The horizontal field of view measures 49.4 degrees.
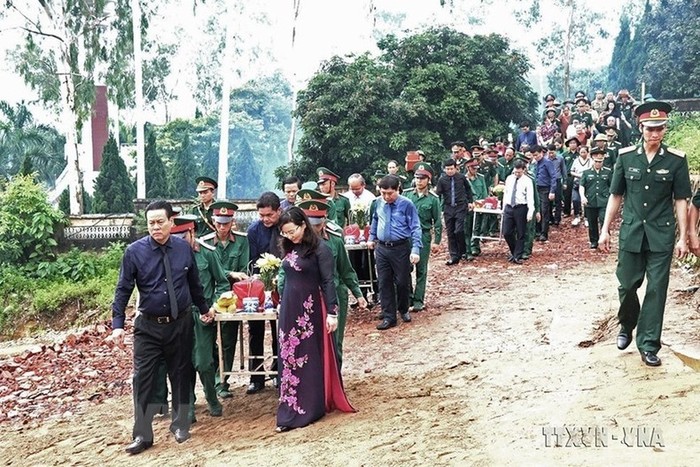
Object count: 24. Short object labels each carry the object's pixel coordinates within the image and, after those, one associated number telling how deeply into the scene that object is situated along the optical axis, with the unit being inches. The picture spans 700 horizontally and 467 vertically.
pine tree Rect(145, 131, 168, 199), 1275.8
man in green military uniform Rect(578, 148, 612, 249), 507.2
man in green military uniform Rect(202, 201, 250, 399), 267.7
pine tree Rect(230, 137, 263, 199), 1844.2
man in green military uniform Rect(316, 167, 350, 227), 395.2
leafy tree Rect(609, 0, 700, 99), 1003.9
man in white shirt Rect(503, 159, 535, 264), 491.2
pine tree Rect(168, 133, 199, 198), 1393.9
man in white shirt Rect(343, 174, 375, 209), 410.3
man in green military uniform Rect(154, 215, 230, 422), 246.8
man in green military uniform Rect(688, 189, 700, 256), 216.8
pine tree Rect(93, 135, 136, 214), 1124.5
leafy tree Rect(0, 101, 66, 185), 1407.5
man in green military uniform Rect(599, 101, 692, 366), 216.1
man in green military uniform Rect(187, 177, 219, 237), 294.4
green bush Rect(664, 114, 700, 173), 453.4
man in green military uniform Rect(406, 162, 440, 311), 387.9
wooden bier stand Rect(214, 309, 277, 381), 243.9
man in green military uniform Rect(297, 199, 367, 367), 253.3
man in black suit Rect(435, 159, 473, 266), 488.1
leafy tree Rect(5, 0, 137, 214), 1025.5
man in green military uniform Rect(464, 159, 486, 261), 532.1
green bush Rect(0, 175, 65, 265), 760.3
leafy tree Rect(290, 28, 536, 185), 813.2
